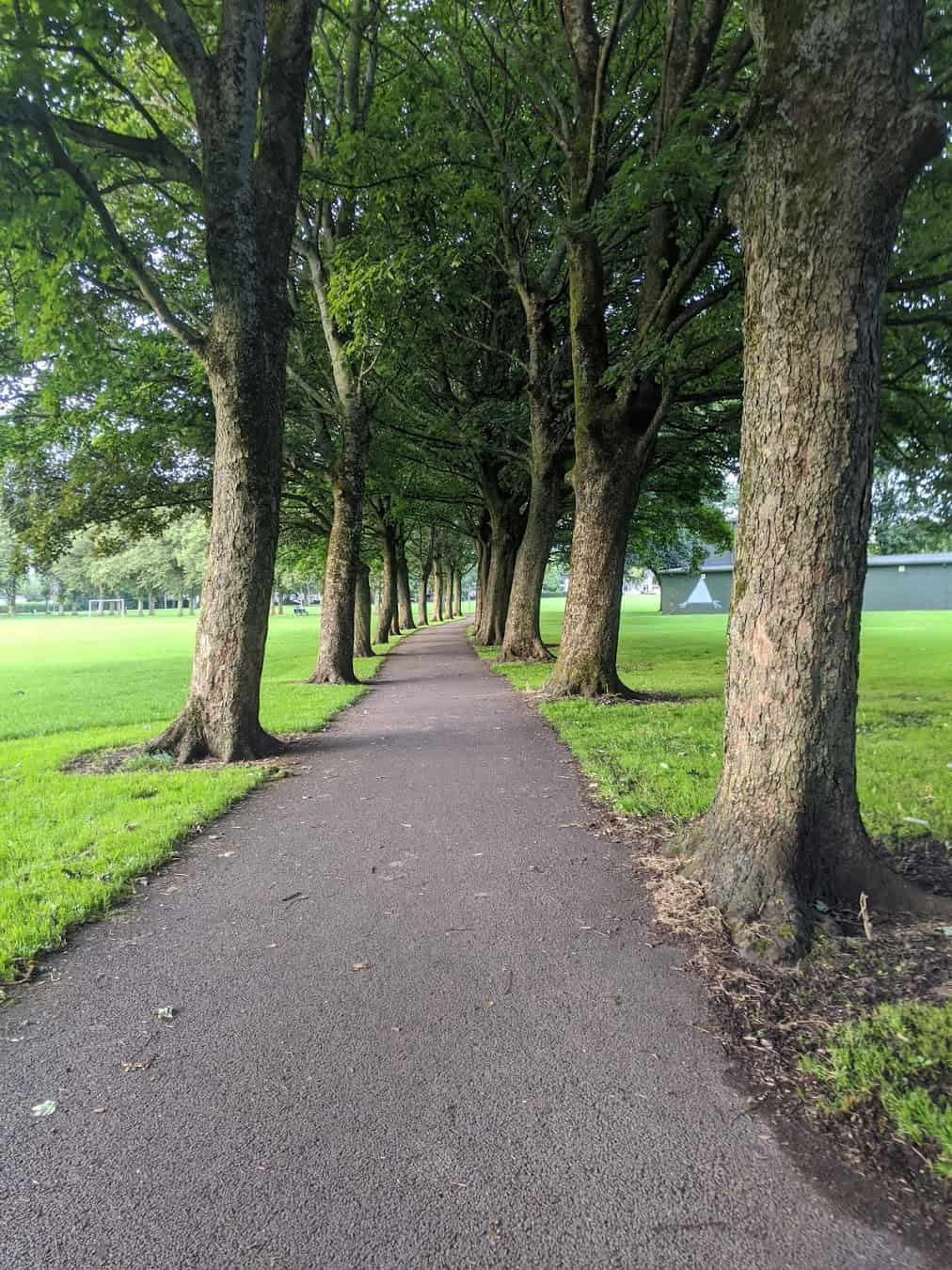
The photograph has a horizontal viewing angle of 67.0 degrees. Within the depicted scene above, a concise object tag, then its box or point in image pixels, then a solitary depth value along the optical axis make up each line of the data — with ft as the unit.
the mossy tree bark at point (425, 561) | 134.53
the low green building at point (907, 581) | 175.52
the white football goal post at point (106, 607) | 320.50
